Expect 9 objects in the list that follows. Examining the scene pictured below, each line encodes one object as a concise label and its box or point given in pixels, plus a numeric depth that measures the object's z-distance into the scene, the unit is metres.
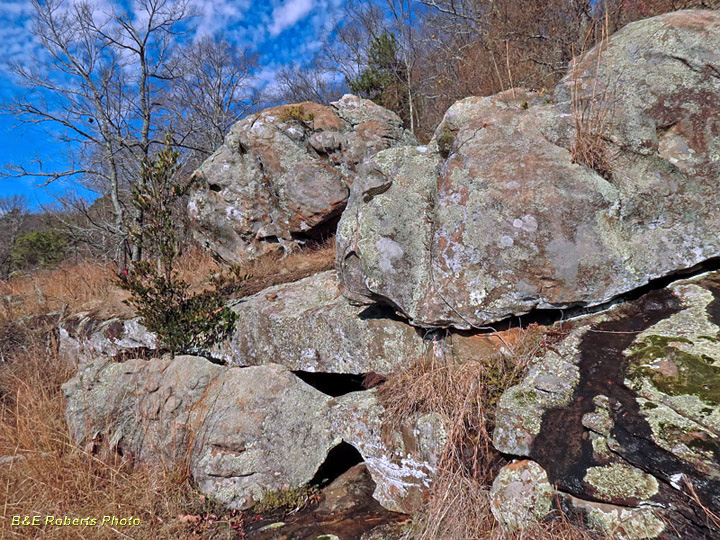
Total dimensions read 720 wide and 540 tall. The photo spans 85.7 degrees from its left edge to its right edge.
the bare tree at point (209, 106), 13.99
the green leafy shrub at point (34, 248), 14.38
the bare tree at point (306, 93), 17.61
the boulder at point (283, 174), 5.48
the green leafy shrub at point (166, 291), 4.12
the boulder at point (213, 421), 3.06
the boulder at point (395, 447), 2.44
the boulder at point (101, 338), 4.55
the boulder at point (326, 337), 2.96
